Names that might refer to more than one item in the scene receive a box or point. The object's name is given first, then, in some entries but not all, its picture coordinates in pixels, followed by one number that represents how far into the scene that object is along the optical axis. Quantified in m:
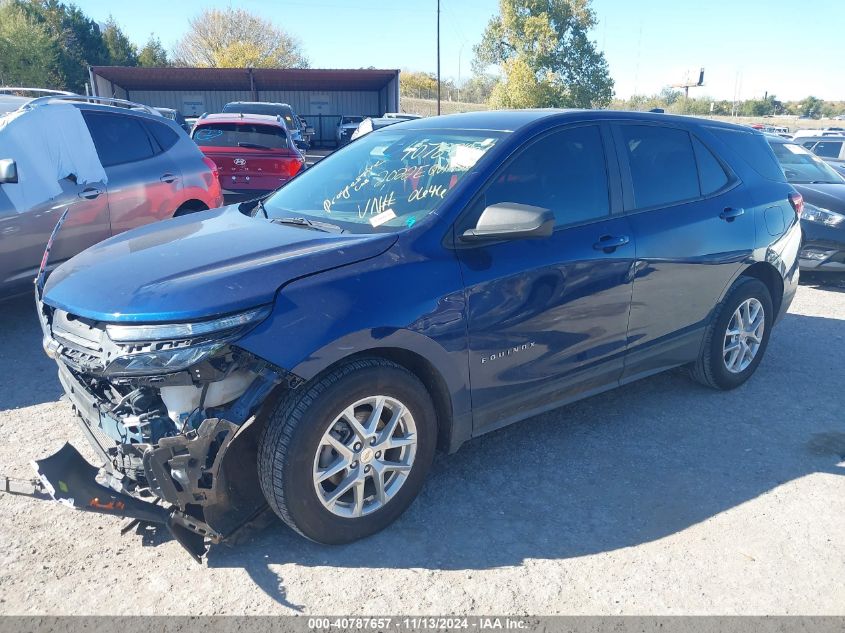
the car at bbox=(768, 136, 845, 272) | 8.02
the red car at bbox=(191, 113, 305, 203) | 10.56
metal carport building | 33.31
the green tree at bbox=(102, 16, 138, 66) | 51.18
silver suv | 5.35
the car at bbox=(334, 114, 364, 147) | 29.68
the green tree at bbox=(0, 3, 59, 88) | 38.69
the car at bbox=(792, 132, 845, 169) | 15.08
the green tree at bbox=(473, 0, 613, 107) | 42.88
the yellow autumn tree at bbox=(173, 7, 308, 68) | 57.25
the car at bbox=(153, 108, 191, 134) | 18.02
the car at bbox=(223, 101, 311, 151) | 21.28
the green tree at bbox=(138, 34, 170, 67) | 54.59
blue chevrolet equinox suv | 2.52
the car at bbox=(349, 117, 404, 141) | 18.53
